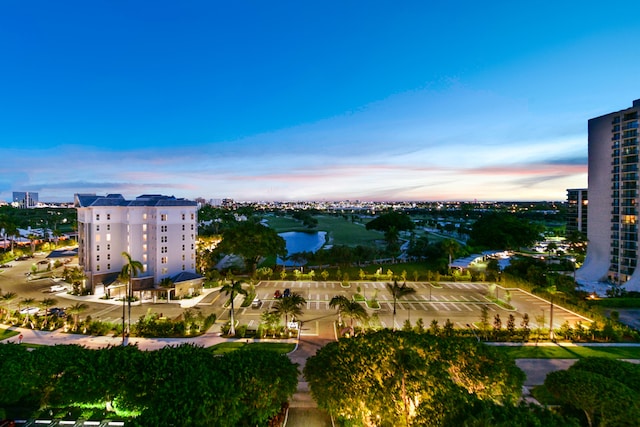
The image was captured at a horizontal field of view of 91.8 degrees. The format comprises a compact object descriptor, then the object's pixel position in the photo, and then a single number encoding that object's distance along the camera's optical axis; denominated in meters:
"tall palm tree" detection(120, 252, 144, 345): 30.33
